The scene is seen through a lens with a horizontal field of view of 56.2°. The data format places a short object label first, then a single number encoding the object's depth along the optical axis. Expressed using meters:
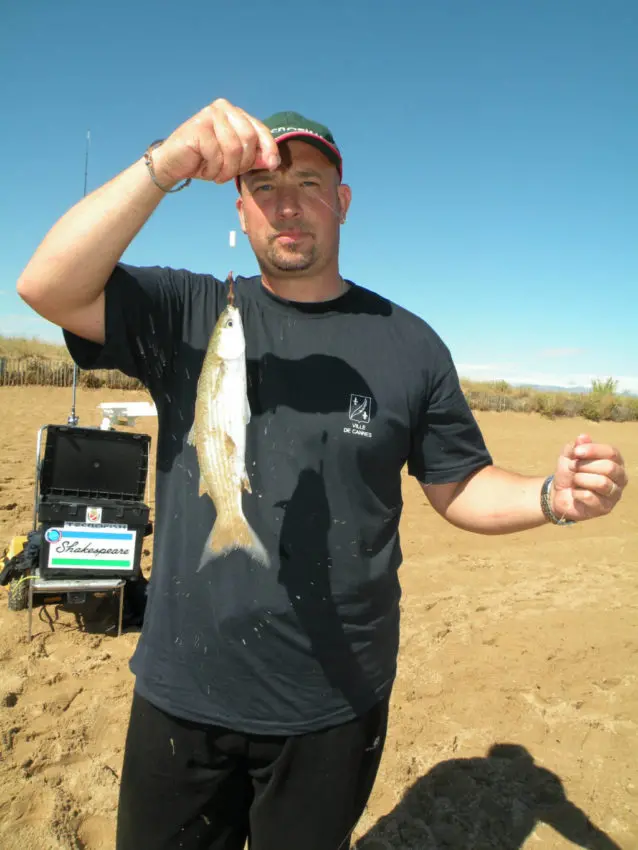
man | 2.04
